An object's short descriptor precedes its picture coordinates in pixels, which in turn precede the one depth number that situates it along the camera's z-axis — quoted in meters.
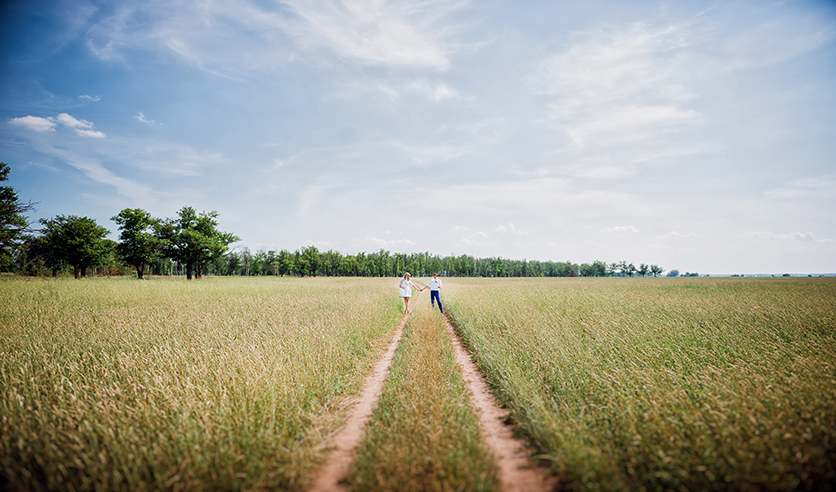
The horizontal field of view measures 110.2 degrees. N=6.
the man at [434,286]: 16.53
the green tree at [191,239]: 42.66
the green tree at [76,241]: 37.28
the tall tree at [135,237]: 40.34
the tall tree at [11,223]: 23.06
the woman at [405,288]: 16.07
